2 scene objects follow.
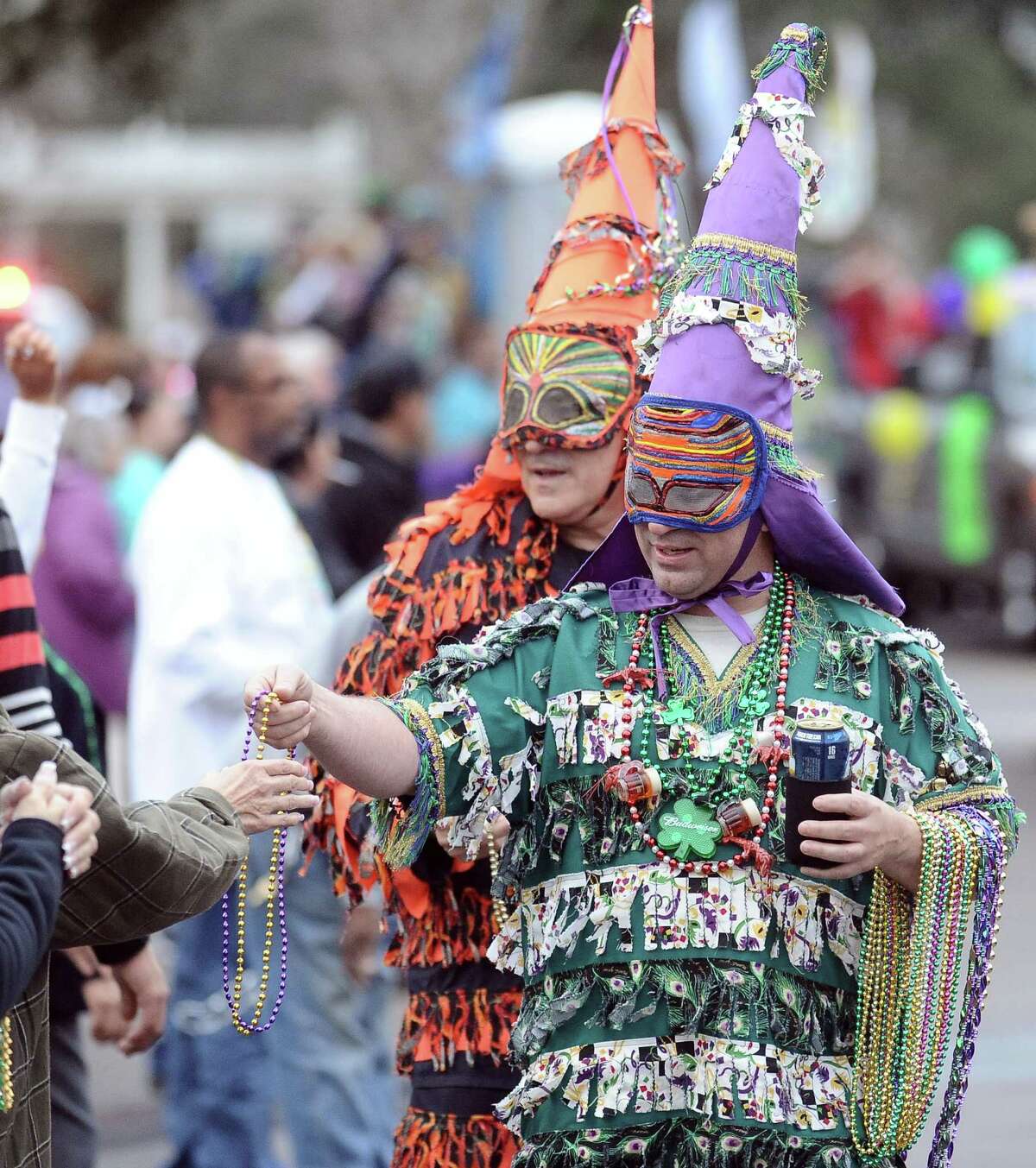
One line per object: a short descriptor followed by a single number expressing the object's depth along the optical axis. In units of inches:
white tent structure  2989.7
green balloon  1293.1
